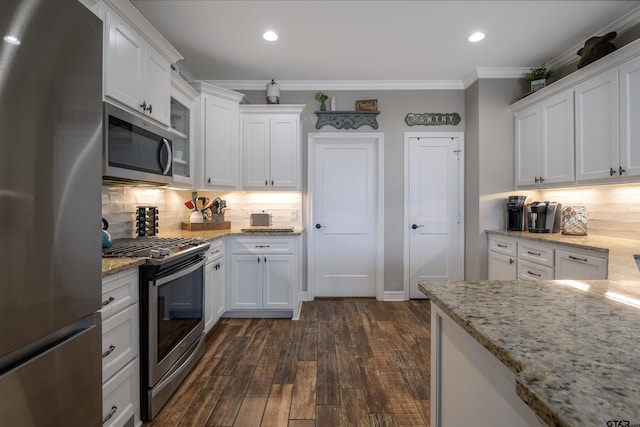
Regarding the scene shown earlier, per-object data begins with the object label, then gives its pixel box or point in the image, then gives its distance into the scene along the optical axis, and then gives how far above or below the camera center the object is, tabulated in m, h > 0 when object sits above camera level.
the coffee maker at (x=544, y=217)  2.96 -0.04
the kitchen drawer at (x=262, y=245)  3.13 -0.34
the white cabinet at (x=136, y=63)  1.79 +1.05
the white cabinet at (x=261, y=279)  3.13 -0.70
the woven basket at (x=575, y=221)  2.77 -0.08
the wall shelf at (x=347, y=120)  3.78 +1.20
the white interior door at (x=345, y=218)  3.90 -0.06
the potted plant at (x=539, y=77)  3.10 +1.46
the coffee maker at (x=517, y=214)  3.21 -0.01
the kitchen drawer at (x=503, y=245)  3.00 -0.34
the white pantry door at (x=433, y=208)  3.82 +0.07
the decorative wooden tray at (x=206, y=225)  3.18 -0.14
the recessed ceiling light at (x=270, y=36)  2.68 +1.64
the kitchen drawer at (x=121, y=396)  1.38 -0.92
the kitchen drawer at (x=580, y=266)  2.09 -0.40
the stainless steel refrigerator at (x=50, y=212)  0.78 +0.00
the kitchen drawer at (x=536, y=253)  2.54 -0.36
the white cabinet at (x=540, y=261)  2.16 -0.42
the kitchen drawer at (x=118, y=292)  1.36 -0.39
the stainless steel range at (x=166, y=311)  1.64 -0.62
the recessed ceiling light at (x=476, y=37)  2.72 +1.66
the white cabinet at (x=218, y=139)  3.15 +0.83
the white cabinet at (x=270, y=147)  3.48 +0.79
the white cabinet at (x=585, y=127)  2.23 +0.77
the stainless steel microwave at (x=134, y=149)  1.69 +0.42
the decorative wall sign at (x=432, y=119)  3.78 +1.22
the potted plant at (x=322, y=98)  3.71 +1.46
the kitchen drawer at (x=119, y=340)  1.37 -0.63
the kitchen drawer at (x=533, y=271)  2.55 -0.53
